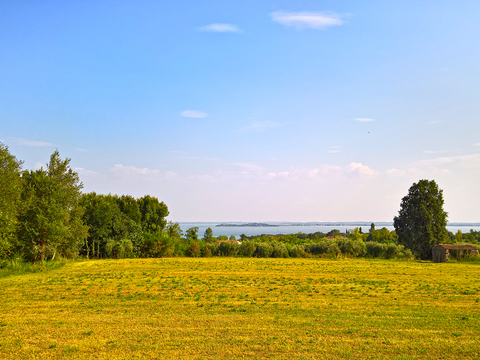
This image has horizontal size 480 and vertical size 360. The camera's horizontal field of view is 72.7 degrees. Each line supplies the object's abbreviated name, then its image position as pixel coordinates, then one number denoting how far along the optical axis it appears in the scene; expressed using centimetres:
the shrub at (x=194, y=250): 5347
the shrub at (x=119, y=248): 4747
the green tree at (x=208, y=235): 6669
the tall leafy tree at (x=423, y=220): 4931
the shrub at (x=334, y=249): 5215
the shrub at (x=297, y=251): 5309
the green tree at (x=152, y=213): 5675
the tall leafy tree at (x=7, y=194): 2222
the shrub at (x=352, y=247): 5328
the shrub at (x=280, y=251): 5328
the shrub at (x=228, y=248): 5528
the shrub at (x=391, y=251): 5075
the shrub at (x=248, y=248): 5466
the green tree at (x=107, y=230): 4791
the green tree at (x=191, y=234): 6325
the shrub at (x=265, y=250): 5356
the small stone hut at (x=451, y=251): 4297
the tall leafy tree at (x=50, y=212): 2894
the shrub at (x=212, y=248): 5559
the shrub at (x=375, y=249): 5250
